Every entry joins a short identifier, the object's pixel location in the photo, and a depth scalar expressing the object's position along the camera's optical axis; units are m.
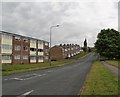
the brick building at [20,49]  23.40
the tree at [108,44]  34.70
